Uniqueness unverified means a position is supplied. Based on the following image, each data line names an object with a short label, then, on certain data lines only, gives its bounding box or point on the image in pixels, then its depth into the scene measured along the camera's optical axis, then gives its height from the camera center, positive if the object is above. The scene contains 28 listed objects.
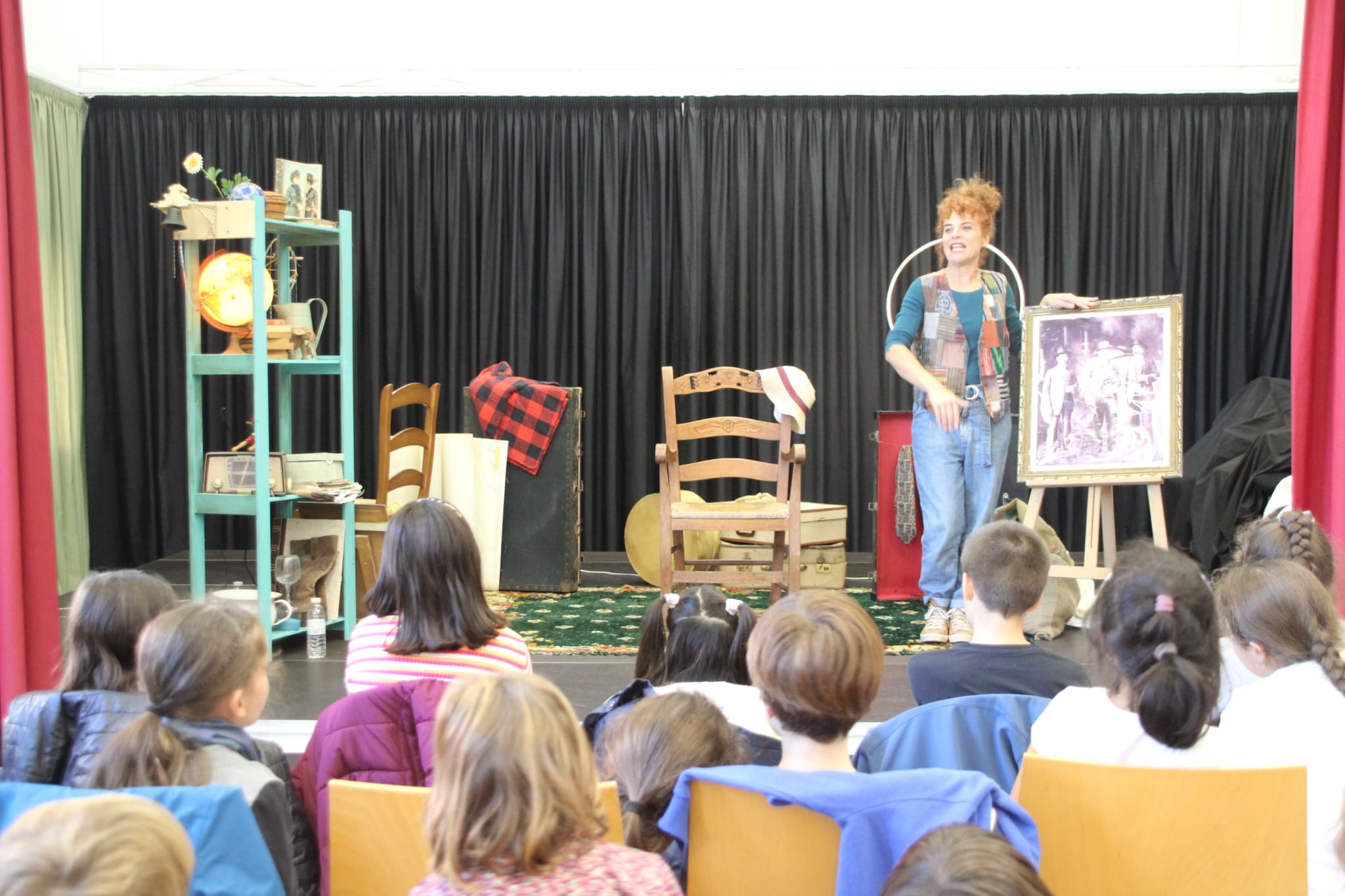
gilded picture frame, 4.14 -0.13
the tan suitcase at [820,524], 5.13 -0.72
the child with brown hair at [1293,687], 1.68 -0.50
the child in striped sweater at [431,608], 2.05 -0.43
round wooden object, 5.36 -0.83
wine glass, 4.16 -0.74
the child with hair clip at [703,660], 1.83 -0.52
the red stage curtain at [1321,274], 2.96 +0.21
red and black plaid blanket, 5.26 -0.26
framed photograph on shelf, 4.21 +0.58
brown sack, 4.46 -0.94
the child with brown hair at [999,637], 2.03 -0.50
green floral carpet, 4.28 -1.03
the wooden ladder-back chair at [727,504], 4.41 -0.53
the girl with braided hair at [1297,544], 2.37 -0.37
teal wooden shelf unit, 3.92 -0.05
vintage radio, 4.06 -0.40
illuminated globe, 4.12 +0.20
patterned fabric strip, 5.05 -0.61
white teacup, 4.12 -0.84
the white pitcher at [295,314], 4.21 +0.14
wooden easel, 4.02 -0.56
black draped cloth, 5.26 -0.52
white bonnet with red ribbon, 4.63 -0.14
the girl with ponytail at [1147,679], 1.64 -0.45
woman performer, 4.27 -0.09
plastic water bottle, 4.13 -0.95
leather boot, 4.37 -0.77
